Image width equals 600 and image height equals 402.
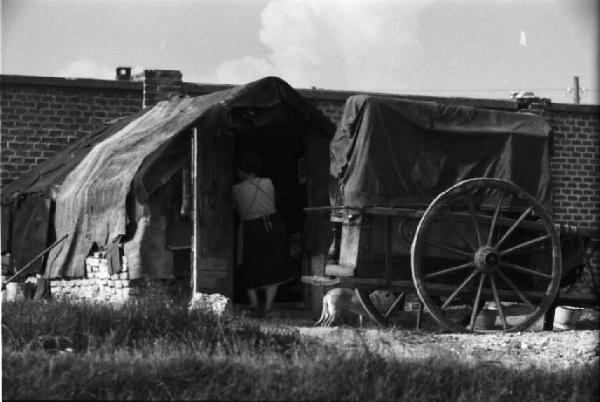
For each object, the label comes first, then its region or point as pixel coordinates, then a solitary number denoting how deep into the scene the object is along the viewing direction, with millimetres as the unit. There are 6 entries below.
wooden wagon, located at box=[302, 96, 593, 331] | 13078
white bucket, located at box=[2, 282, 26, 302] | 17094
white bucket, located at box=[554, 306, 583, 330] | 15438
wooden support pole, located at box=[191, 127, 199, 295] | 14469
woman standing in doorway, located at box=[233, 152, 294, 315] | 14969
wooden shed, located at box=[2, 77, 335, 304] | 14922
